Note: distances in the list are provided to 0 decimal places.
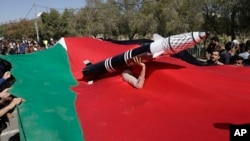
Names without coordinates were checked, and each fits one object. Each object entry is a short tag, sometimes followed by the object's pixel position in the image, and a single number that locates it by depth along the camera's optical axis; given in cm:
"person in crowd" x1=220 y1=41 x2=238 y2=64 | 751
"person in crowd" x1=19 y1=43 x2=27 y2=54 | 1810
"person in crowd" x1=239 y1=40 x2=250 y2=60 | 772
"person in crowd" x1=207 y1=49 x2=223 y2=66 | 694
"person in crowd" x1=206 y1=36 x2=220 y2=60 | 714
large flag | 408
